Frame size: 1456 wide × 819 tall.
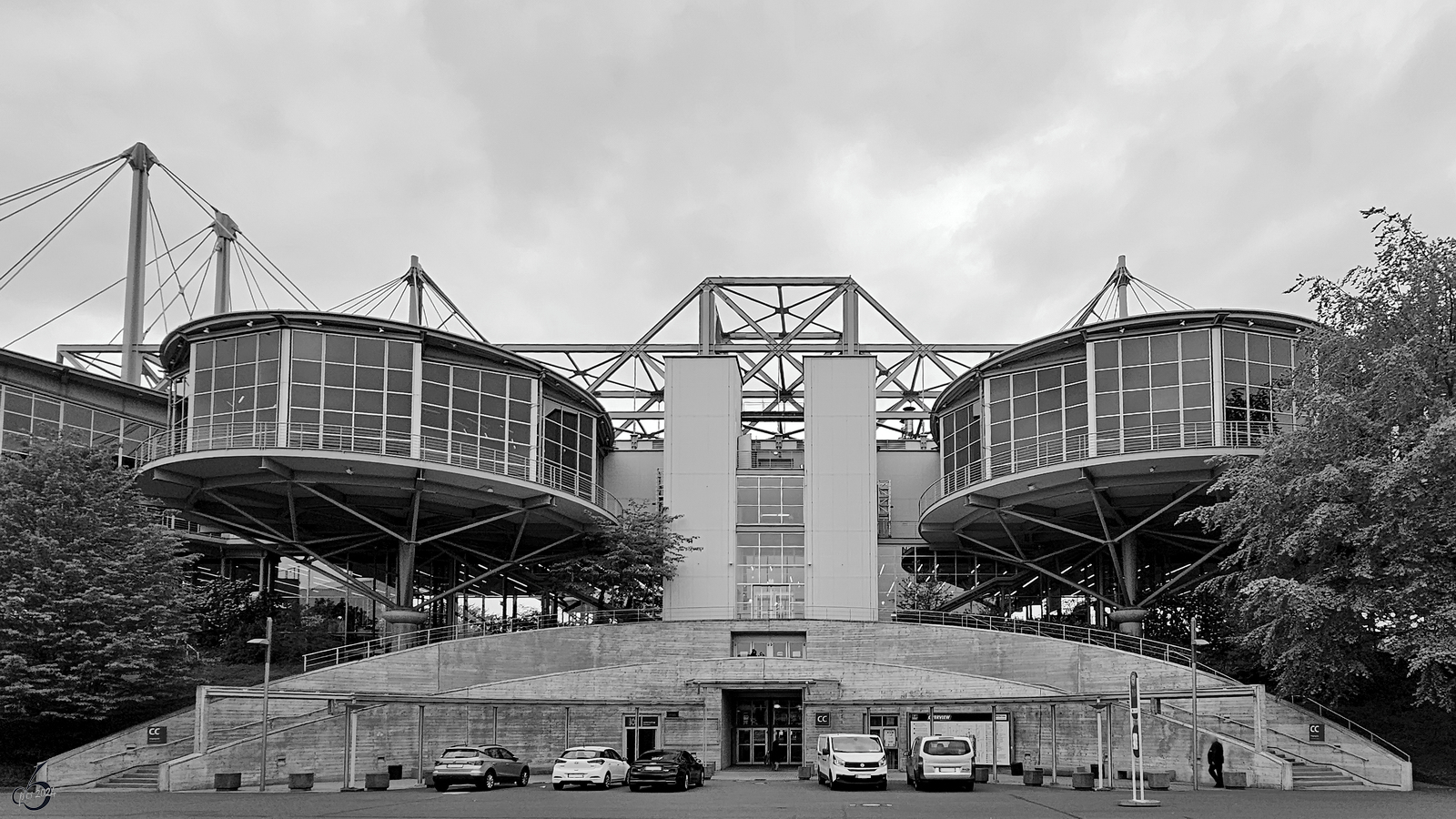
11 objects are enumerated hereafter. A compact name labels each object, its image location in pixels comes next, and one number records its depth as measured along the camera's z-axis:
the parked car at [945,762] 35.22
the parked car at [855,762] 35.81
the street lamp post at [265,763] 37.21
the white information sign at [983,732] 43.41
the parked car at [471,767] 36.31
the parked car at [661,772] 35.91
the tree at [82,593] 41.69
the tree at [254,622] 58.00
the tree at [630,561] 58.62
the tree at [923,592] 66.25
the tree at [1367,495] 37.44
